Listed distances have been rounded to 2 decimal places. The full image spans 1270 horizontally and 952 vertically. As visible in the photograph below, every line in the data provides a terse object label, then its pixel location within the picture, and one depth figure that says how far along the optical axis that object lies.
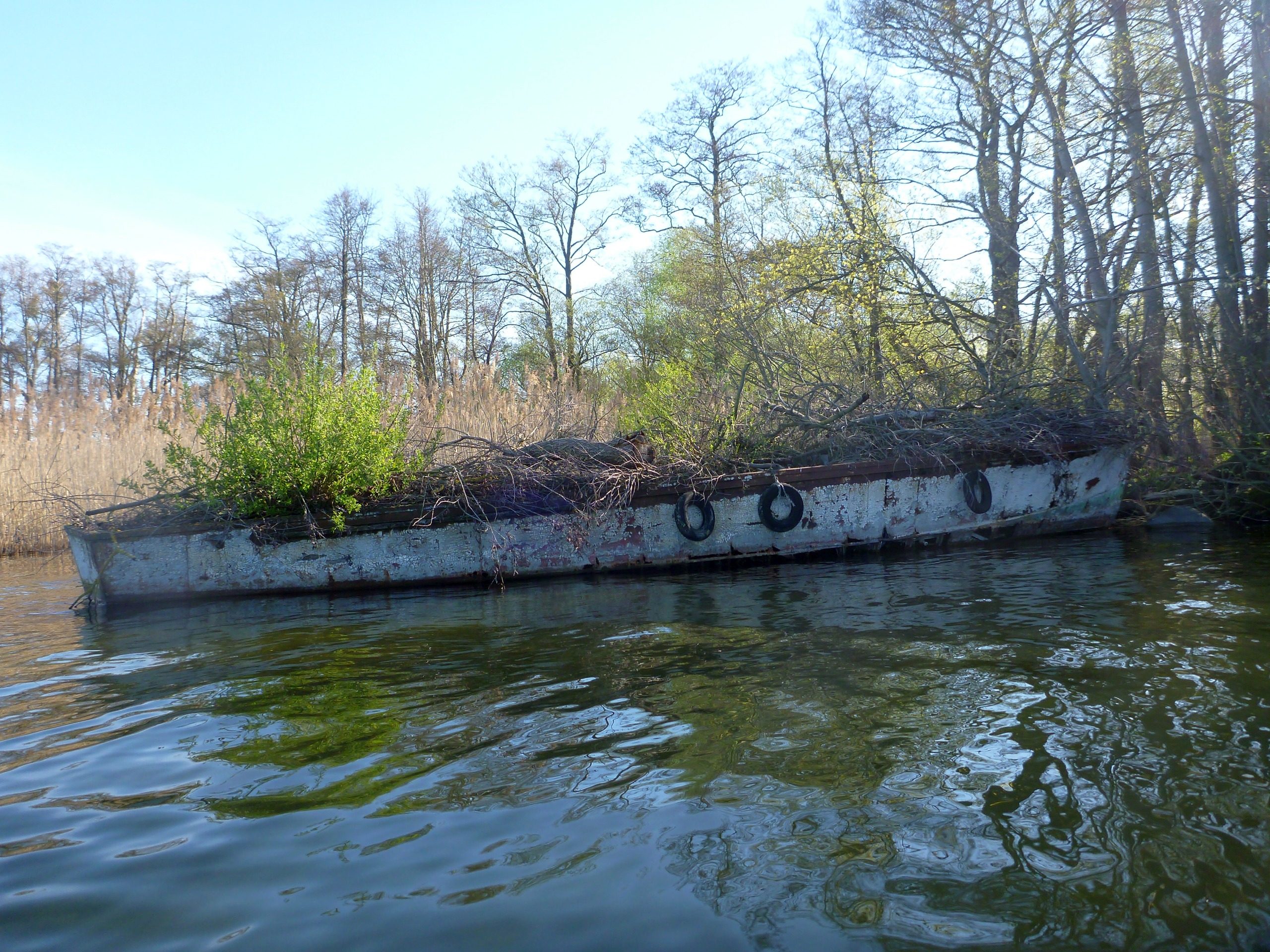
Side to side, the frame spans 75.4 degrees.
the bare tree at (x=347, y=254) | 26.11
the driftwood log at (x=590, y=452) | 7.45
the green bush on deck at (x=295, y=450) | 6.71
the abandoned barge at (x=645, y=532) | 6.93
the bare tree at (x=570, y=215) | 25.44
